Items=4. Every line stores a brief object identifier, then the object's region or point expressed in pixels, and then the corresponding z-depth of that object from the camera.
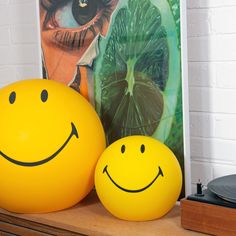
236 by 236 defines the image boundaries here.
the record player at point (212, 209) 1.63
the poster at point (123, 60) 1.95
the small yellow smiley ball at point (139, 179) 1.75
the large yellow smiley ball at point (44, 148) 1.80
